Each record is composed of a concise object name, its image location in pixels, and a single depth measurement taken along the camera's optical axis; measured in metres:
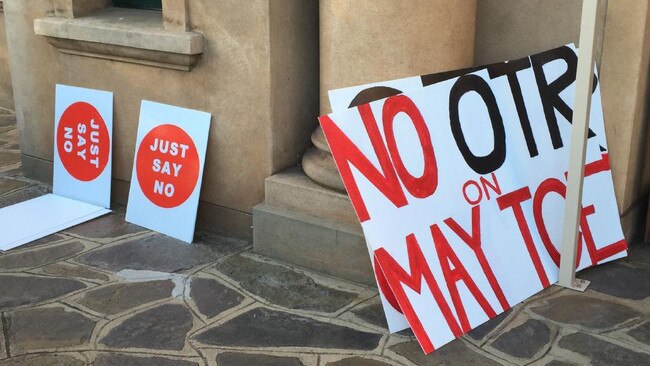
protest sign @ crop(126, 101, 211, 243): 4.52
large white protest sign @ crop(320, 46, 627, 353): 3.32
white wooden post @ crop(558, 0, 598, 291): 3.30
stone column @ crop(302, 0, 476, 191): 3.66
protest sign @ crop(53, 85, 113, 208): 5.05
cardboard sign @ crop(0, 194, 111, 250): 4.62
